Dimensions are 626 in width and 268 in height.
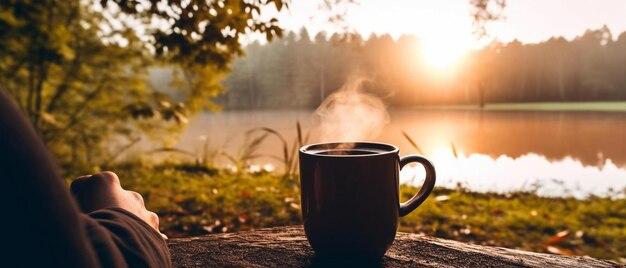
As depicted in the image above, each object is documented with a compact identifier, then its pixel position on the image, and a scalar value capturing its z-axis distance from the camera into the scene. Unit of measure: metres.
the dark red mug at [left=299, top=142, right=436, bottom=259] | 0.40
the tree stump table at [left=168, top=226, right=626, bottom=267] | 0.43
